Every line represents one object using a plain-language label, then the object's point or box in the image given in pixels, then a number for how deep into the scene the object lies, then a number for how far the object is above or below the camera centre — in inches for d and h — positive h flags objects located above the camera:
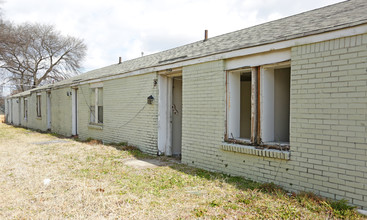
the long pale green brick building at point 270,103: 162.1 +1.3
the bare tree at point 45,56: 1505.9 +280.5
